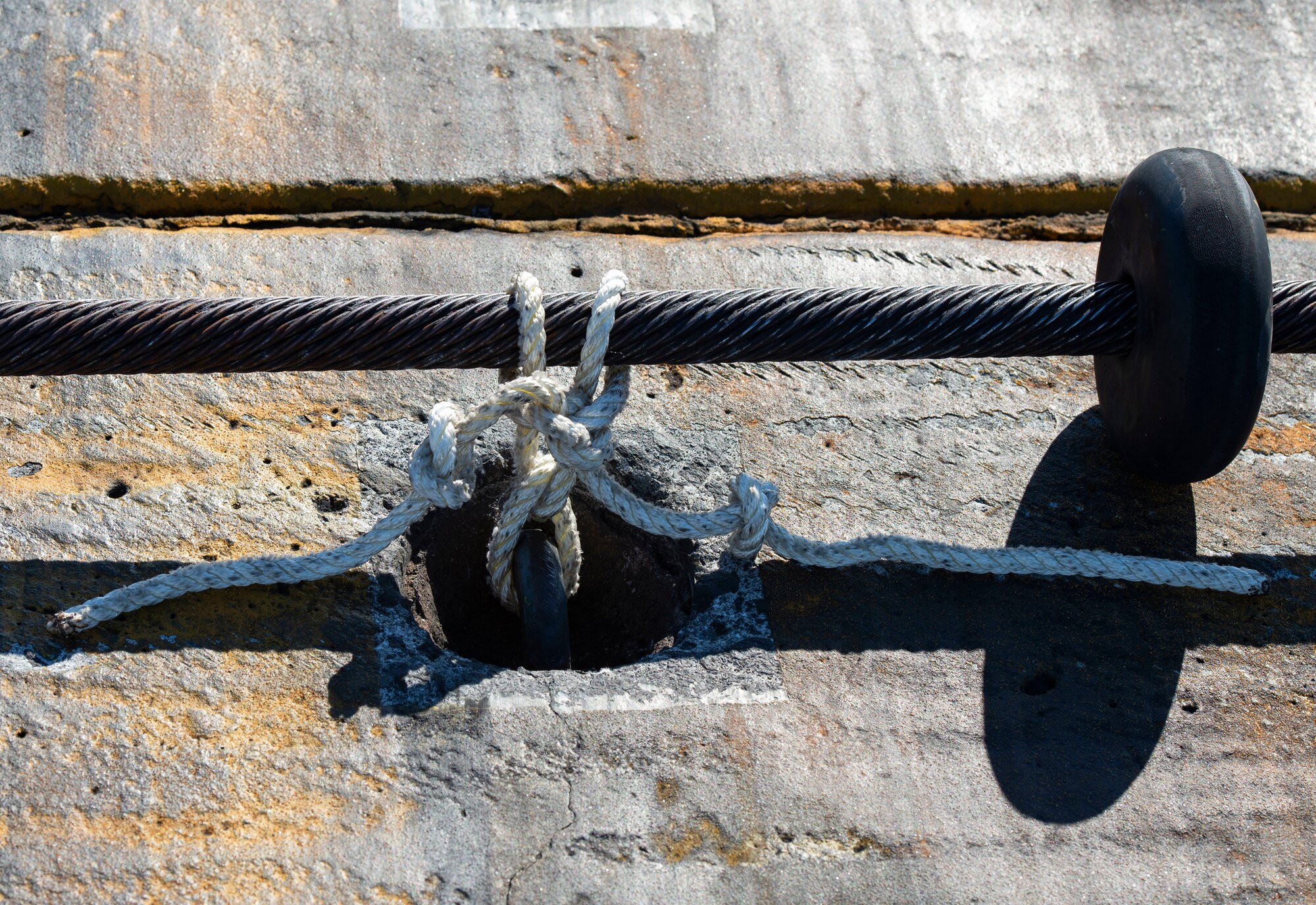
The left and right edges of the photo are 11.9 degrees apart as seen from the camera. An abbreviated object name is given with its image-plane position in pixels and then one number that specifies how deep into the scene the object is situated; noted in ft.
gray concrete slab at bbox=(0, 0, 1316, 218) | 7.79
